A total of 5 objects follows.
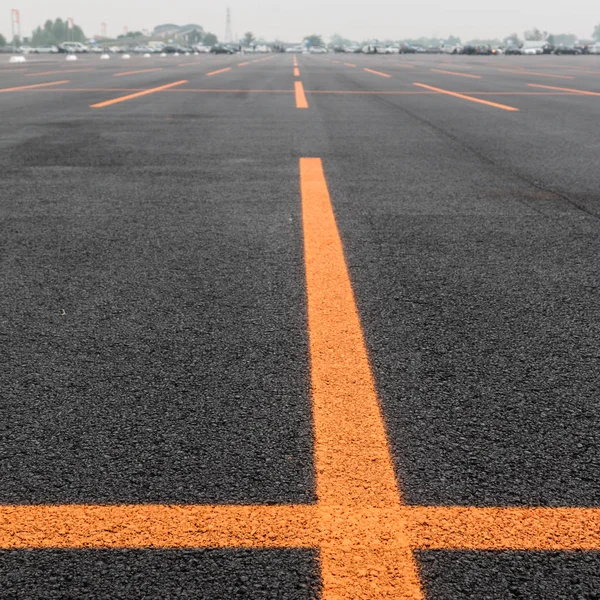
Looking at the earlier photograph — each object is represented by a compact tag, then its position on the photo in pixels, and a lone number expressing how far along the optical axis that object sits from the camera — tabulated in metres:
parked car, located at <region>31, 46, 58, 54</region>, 112.25
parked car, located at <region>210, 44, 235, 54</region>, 104.74
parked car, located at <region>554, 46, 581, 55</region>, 84.19
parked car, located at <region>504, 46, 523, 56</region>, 83.00
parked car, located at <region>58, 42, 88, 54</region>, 104.07
